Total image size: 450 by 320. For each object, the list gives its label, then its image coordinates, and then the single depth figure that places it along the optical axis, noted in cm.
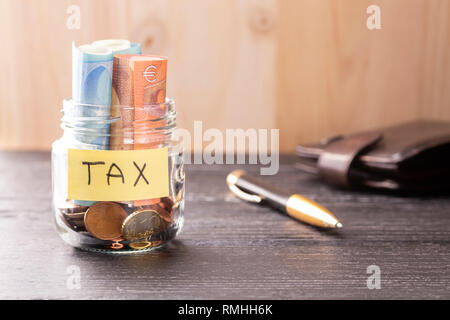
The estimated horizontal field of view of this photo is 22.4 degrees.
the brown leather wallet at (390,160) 66
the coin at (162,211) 54
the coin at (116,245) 54
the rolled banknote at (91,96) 53
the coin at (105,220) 53
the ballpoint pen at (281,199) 59
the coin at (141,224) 53
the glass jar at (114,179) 53
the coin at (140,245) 54
